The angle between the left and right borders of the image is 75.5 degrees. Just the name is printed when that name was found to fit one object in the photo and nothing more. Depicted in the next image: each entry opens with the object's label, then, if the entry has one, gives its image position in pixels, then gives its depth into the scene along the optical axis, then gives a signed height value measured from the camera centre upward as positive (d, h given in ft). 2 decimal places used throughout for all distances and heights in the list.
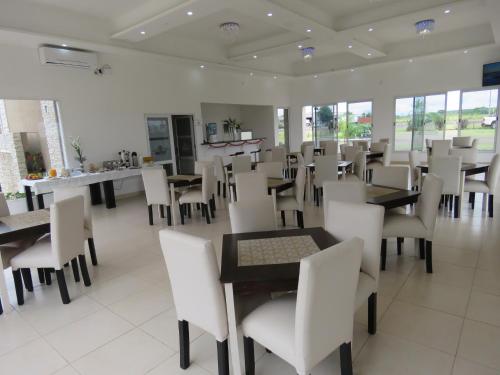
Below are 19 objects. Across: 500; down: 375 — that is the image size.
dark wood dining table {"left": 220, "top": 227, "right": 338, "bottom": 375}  5.50 -2.46
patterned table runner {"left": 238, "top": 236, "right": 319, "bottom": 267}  6.23 -2.42
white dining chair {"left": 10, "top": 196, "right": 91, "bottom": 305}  9.04 -3.01
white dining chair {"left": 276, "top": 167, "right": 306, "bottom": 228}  14.14 -3.04
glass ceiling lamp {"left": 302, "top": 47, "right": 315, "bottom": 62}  27.25 +6.65
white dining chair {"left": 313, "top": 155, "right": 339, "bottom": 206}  18.02 -2.19
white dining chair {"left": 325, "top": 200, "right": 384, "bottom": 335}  6.89 -2.34
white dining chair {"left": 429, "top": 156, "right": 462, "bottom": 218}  14.89 -2.33
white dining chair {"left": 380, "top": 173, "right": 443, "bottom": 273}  9.68 -3.01
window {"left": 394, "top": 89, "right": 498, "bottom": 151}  30.83 +0.48
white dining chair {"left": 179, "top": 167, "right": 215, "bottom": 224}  16.37 -2.97
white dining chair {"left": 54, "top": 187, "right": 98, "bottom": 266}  11.48 -1.90
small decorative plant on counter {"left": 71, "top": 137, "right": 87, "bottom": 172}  21.41 -0.42
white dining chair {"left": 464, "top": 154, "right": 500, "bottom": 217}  14.65 -2.94
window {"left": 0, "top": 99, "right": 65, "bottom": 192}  20.18 +0.43
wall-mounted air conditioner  19.51 +5.48
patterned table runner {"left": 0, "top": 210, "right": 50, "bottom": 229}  9.56 -2.26
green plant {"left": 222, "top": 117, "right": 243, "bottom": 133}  38.73 +1.09
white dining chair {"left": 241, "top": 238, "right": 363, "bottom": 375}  4.59 -2.95
